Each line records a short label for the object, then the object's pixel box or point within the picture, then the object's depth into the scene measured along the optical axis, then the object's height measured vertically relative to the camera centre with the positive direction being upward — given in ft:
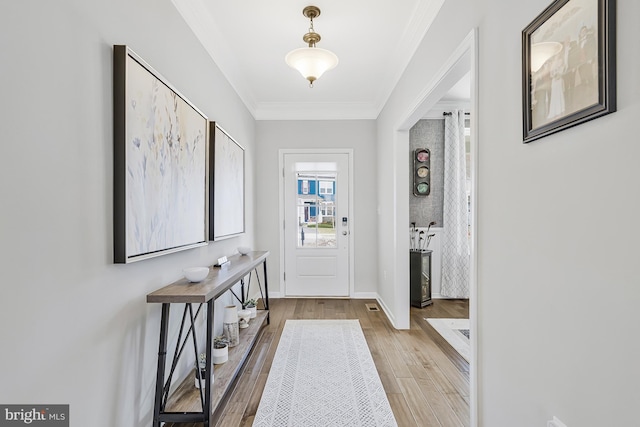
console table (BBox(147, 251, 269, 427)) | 5.34 -3.09
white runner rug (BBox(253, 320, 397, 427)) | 6.25 -3.97
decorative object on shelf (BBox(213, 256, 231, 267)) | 8.27 -1.30
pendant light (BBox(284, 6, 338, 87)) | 7.68 +3.74
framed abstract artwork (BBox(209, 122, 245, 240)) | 8.52 +0.81
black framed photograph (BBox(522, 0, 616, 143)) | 2.78 +1.45
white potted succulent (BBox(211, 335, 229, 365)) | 7.45 -3.26
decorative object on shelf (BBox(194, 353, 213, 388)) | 5.79 -3.25
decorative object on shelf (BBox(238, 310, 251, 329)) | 9.96 -3.33
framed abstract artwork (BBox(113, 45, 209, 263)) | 4.59 +0.83
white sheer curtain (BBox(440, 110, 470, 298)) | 14.46 +0.18
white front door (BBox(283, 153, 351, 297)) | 14.97 -0.55
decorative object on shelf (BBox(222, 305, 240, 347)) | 8.55 -3.02
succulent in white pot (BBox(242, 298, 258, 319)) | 10.68 -3.15
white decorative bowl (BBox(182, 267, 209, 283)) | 6.17 -1.19
